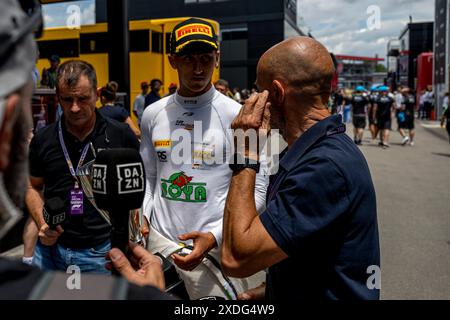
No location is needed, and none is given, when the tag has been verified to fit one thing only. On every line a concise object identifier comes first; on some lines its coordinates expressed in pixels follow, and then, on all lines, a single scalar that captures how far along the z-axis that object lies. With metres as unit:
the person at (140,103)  13.08
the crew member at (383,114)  15.93
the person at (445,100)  25.20
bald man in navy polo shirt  1.75
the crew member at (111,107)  6.87
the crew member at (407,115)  16.52
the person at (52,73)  12.94
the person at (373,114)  16.86
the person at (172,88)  12.98
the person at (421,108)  32.12
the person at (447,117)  14.05
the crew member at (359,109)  16.53
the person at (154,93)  12.06
